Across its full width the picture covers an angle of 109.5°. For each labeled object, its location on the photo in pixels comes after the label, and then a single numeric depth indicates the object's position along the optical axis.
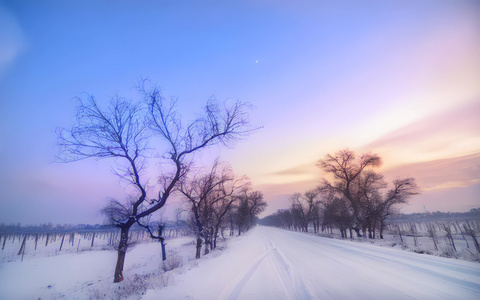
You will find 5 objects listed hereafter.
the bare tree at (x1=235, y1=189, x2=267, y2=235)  42.04
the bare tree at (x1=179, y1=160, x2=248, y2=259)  18.03
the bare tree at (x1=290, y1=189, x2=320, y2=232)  53.38
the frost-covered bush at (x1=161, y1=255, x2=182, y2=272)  12.16
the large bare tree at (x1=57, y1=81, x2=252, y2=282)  9.25
